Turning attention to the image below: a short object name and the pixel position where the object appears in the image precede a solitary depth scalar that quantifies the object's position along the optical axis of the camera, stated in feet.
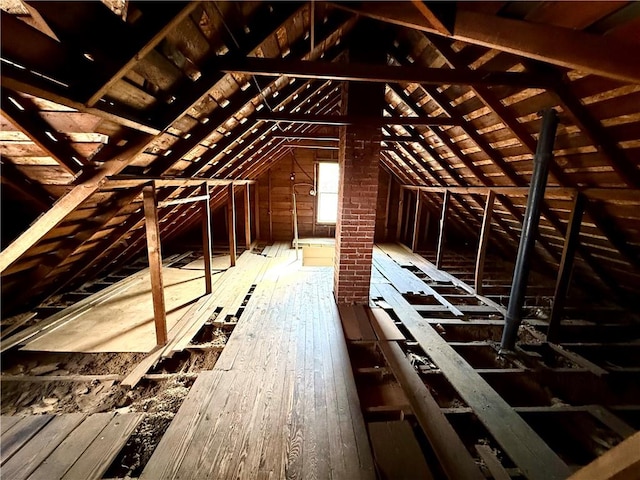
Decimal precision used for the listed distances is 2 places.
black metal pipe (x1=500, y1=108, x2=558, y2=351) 7.56
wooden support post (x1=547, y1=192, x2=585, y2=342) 8.98
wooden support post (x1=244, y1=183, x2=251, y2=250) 20.36
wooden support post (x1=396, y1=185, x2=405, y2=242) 25.47
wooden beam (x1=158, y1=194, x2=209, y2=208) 9.23
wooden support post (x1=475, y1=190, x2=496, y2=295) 13.49
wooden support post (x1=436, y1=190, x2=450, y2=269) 16.98
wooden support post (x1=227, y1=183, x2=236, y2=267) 16.18
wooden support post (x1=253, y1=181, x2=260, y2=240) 24.62
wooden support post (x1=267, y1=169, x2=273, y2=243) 24.99
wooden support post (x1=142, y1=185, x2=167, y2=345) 8.17
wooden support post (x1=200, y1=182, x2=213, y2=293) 12.59
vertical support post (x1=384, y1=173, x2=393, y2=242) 25.95
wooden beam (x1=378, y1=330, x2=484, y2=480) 5.15
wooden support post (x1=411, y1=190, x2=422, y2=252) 21.18
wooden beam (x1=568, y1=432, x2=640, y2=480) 1.33
